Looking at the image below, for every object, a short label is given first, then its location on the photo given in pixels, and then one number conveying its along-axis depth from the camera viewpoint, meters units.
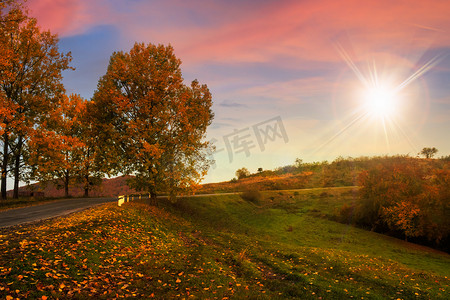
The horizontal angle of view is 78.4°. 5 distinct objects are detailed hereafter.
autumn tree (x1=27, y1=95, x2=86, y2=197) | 31.08
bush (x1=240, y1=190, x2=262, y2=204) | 48.00
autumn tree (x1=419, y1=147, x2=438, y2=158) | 109.93
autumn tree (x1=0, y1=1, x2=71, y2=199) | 30.67
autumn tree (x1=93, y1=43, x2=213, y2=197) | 26.69
